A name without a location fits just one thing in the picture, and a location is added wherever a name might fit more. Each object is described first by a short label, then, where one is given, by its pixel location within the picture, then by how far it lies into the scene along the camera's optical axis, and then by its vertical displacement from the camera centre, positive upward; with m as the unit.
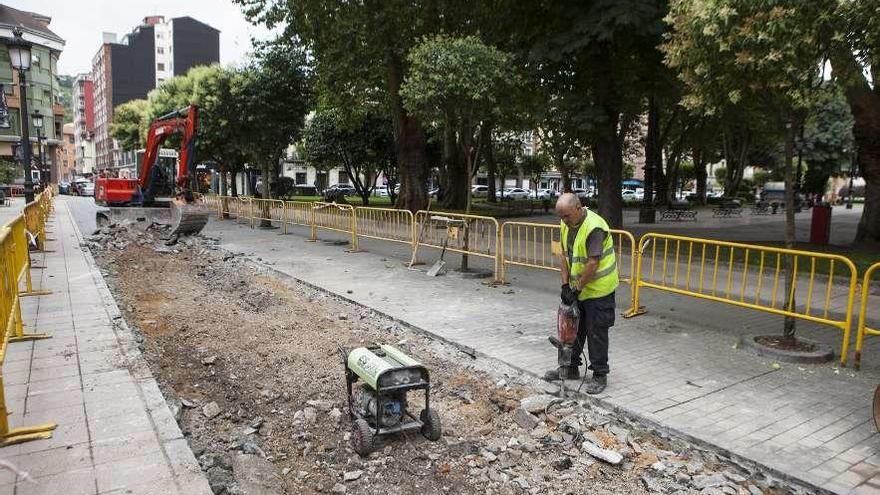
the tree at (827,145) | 46.28 +3.95
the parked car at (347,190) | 54.90 -0.63
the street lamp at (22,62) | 13.50 +2.61
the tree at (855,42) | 5.60 +1.54
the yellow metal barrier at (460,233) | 10.98 -0.94
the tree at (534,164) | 48.22 +1.97
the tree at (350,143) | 32.28 +2.27
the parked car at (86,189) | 49.80 -1.05
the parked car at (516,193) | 55.29 -0.55
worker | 5.10 -0.75
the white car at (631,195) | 53.39 -0.43
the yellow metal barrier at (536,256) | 9.64 -1.24
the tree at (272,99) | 23.78 +3.41
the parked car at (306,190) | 61.67 -0.81
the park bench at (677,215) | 24.86 -1.00
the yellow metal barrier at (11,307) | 4.07 -1.25
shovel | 11.21 -1.57
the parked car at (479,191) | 55.38 -0.44
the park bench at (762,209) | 29.67 -0.77
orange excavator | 16.58 -0.45
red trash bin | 15.44 -0.76
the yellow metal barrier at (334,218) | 15.23 -0.98
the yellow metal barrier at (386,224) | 13.05 -0.93
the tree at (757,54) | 5.77 +1.46
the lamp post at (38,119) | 29.91 +2.88
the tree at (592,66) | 12.61 +2.94
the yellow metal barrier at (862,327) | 5.67 -1.28
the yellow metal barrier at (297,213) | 18.05 -0.98
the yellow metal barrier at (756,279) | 6.38 -1.42
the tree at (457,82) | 10.08 +1.81
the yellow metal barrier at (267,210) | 19.98 -0.99
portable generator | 4.14 -1.57
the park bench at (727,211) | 27.83 -0.87
